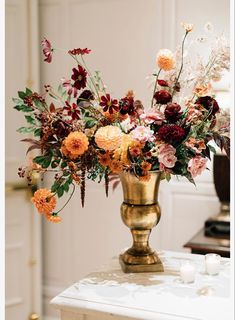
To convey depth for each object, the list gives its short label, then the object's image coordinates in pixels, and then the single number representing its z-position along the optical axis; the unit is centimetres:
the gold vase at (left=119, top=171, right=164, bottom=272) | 131
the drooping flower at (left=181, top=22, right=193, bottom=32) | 129
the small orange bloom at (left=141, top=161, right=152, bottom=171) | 120
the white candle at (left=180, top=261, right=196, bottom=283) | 126
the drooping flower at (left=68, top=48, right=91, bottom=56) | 125
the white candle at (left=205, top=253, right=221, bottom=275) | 131
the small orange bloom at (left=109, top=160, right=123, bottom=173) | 120
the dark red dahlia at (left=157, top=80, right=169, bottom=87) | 133
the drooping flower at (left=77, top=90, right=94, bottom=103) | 130
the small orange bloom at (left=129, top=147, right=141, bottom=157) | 117
